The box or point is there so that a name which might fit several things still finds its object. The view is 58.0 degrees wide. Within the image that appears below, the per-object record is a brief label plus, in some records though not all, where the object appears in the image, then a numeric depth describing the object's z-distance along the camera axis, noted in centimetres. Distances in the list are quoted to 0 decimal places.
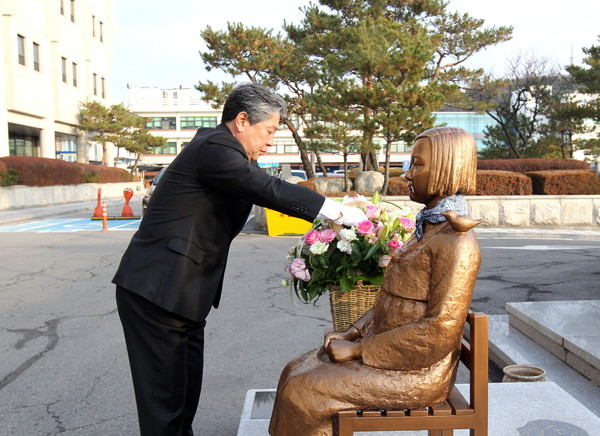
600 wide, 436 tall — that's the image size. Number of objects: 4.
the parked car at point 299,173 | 3086
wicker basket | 309
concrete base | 280
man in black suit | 237
